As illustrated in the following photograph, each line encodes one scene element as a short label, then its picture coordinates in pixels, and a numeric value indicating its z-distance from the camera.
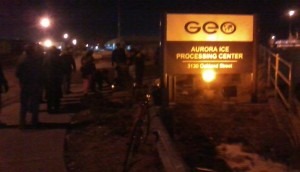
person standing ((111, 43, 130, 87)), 15.01
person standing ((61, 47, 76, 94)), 12.89
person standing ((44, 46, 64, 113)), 10.50
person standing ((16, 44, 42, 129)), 8.51
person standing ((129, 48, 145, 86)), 14.49
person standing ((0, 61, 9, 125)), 8.99
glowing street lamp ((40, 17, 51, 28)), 23.20
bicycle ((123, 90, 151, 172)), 6.38
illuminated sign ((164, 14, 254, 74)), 10.76
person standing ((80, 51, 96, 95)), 12.92
